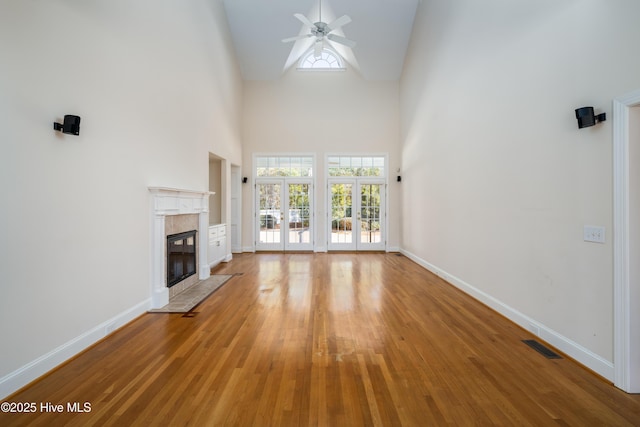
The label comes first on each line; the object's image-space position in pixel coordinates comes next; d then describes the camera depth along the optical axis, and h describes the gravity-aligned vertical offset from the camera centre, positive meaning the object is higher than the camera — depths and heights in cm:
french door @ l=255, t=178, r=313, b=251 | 782 -9
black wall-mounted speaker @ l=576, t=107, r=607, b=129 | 211 +68
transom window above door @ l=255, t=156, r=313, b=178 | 782 +122
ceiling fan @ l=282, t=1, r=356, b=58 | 504 +321
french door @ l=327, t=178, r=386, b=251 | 782 -5
